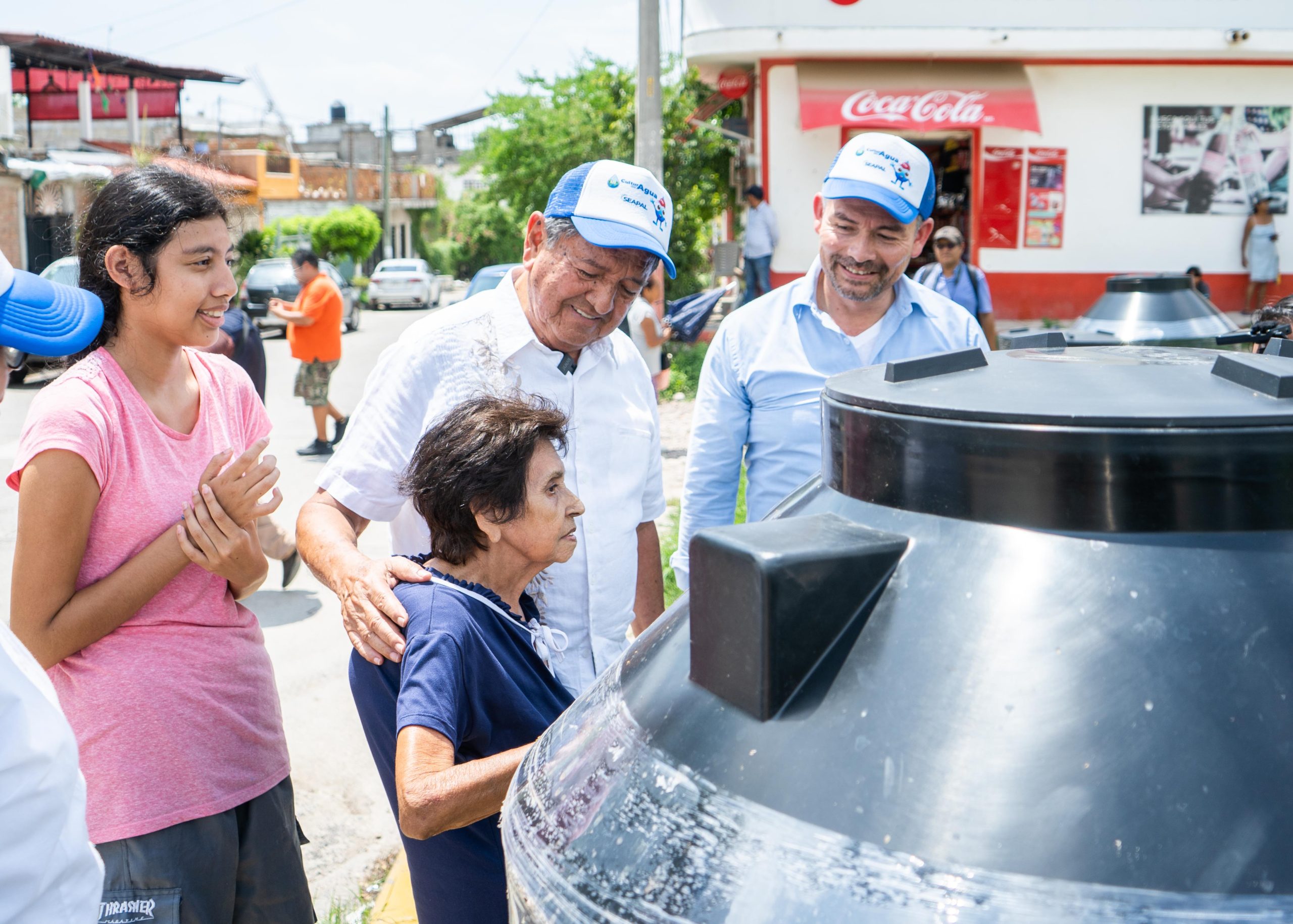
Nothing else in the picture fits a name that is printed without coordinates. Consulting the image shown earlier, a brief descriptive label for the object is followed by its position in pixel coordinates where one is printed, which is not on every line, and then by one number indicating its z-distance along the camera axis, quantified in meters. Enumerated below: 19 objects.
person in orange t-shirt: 8.88
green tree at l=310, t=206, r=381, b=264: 38.12
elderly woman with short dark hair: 1.48
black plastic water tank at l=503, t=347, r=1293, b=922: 0.71
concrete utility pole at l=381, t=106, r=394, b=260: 44.28
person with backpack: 6.89
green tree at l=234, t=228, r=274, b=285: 28.03
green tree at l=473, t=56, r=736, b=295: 19.05
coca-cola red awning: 12.81
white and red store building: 12.95
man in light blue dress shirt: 2.58
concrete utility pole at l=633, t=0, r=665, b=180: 10.84
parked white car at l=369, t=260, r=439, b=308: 31.11
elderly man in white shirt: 2.10
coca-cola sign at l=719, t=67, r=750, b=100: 14.19
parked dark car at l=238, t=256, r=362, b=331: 22.11
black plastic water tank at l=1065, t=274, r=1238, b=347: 4.96
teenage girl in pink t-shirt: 1.83
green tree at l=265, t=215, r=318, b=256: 31.61
